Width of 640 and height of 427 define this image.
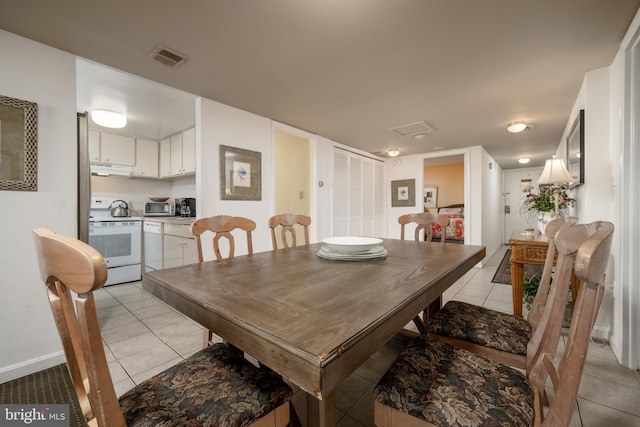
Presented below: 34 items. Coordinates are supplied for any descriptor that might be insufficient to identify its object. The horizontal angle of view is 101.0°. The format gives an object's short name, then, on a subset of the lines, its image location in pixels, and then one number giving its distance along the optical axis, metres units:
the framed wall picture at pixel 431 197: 8.27
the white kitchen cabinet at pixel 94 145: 3.72
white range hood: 3.75
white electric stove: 3.49
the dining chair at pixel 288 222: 2.10
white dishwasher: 3.68
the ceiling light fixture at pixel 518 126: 3.45
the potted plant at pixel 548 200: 2.85
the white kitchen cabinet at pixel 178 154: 3.68
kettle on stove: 4.09
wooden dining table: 0.56
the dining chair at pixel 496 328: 1.16
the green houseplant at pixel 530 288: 2.51
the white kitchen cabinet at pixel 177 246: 3.18
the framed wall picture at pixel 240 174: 2.90
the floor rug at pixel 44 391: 1.46
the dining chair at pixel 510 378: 0.56
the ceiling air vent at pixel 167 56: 1.91
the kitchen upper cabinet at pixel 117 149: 3.82
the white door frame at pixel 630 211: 1.68
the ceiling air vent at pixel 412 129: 3.60
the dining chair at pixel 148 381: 0.51
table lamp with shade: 2.44
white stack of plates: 1.42
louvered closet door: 4.68
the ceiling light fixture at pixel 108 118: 2.72
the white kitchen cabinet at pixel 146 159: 4.17
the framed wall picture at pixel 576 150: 2.38
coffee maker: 4.09
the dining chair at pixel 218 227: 1.59
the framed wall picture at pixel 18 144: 1.68
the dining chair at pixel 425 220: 2.21
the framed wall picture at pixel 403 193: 5.59
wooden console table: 2.15
